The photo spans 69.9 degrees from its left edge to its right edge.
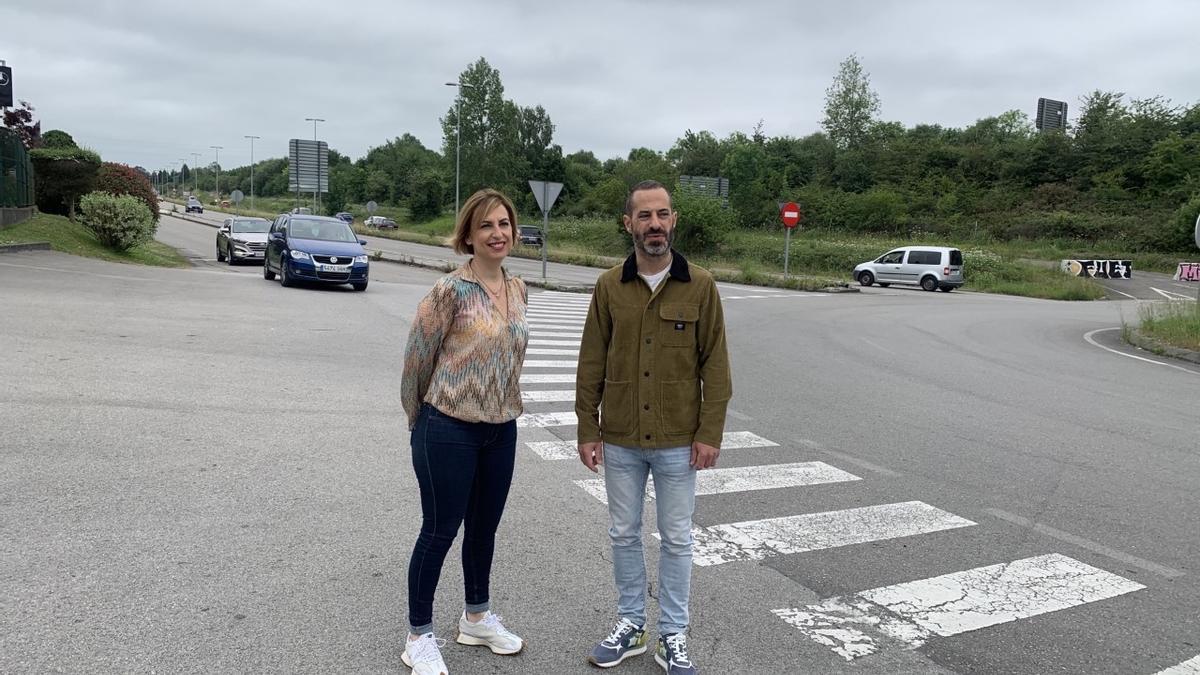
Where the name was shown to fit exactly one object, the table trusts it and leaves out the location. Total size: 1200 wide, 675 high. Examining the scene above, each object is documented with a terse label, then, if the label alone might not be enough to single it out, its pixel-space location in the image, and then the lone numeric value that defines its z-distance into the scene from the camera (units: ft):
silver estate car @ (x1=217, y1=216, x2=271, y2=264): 86.22
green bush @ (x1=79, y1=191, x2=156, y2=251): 75.92
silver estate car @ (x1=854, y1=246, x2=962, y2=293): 113.91
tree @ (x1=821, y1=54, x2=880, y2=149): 298.56
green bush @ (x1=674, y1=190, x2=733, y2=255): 153.28
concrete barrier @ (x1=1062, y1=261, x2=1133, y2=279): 133.08
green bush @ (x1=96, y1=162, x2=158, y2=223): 92.38
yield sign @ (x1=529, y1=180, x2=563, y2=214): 79.61
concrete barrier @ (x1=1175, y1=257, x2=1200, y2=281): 125.80
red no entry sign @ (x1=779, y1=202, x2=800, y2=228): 107.14
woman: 10.68
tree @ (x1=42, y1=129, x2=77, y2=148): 148.56
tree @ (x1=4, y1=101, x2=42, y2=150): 116.67
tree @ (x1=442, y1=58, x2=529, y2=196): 234.99
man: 11.01
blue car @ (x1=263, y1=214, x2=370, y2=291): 62.44
